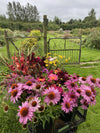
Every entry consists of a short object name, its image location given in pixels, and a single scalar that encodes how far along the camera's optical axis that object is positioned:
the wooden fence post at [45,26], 2.54
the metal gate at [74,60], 4.31
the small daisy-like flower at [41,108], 0.62
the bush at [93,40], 7.52
